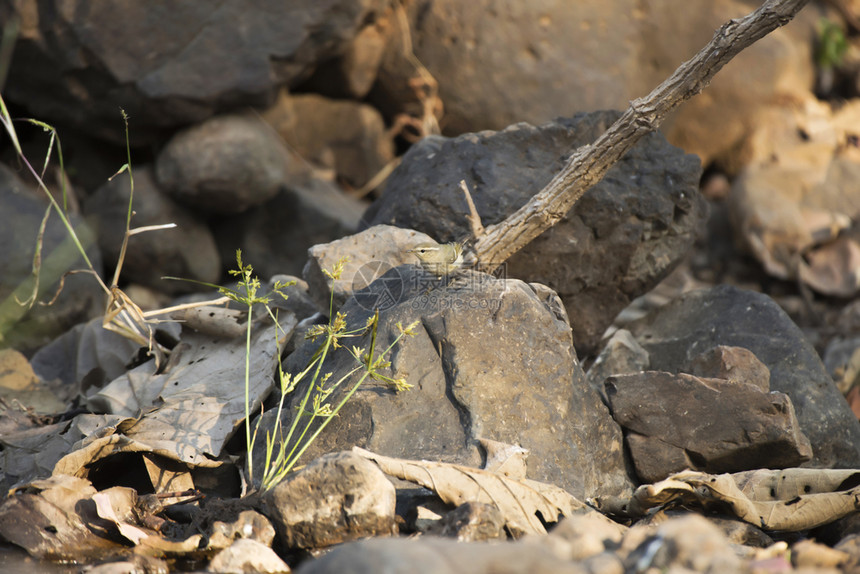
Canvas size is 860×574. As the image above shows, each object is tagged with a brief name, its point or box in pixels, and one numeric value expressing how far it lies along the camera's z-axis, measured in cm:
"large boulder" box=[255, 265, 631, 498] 731
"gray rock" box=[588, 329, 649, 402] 962
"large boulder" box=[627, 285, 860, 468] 868
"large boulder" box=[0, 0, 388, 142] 1320
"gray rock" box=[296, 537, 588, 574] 435
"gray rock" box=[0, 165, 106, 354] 1243
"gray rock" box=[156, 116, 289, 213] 1462
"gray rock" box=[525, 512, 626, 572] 530
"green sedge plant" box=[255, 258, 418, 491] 685
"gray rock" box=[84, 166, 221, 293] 1487
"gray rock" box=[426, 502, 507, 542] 597
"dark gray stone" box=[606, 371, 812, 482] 775
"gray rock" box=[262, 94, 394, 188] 1720
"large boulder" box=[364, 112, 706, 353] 994
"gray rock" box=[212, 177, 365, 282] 1592
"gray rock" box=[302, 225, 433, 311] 920
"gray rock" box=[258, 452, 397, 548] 619
